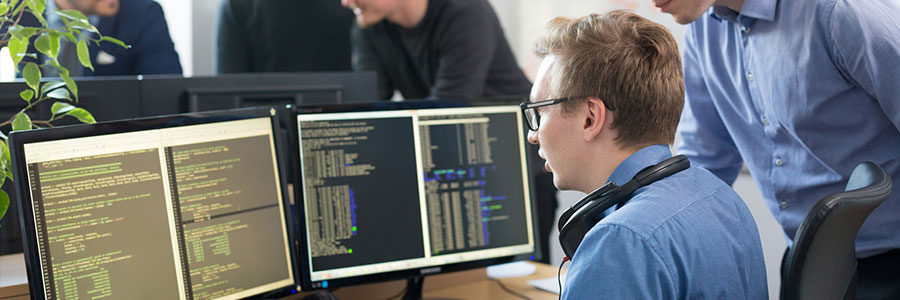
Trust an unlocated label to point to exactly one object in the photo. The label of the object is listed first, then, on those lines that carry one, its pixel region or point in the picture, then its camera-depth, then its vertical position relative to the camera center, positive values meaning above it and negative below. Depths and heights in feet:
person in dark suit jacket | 8.49 +1.12
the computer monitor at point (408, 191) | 4.56 -0.48
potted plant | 3.56 +0.47
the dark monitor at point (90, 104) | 4.54 +0.26
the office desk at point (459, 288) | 5.20 -1.26
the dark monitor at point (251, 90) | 5.20 +0.27
